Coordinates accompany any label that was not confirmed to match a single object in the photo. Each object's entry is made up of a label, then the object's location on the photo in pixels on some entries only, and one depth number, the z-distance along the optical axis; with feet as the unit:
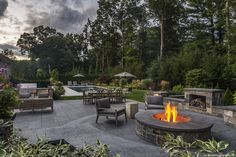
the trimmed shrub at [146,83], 48.92
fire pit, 13.34
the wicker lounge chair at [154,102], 22.63
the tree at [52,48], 100.40
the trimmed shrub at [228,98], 24.42
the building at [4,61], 44.59
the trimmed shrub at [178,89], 32.82
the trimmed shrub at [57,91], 36.96
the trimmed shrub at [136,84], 52.81
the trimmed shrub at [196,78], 33.48
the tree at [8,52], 118.07
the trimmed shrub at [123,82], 57.56
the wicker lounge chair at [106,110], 18.96
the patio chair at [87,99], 31.94
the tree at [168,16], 58.67
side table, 21.28
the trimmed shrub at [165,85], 41.34
